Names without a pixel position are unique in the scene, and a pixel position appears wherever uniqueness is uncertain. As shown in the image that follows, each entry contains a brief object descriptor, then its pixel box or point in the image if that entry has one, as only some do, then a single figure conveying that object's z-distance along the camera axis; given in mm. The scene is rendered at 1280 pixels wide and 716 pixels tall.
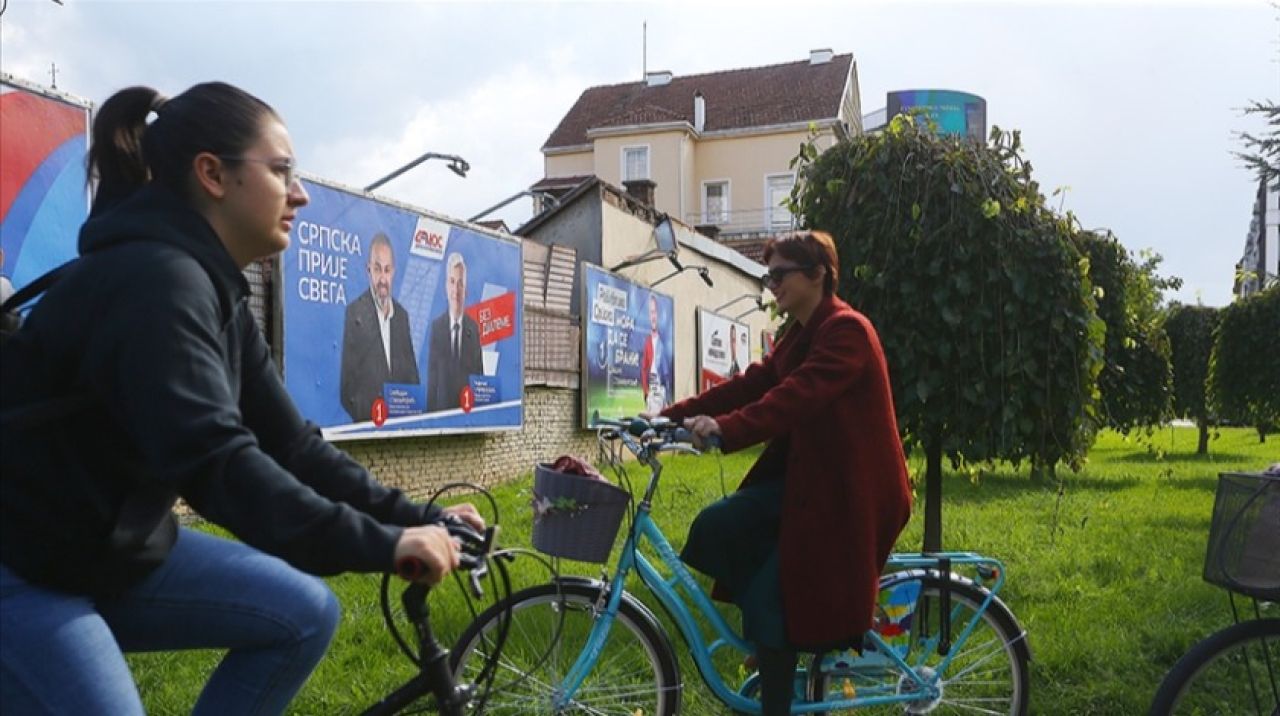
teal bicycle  3621
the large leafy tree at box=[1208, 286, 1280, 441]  17844
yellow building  46500
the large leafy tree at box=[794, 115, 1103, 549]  5938
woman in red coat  3572
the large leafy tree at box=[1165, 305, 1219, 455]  24266
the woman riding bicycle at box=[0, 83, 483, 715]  1698
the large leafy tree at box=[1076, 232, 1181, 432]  12453
